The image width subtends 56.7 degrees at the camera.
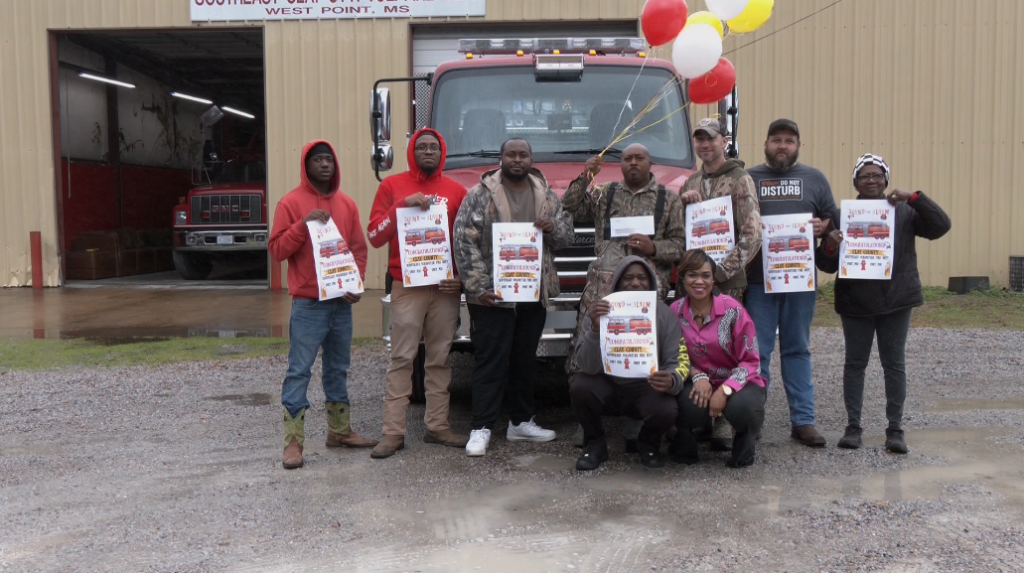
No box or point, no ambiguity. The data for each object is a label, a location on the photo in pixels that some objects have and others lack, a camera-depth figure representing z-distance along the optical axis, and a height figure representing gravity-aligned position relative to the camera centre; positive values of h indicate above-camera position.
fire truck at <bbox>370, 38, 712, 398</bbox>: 6.79 +0.95
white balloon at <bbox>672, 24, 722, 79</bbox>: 5.73 +1.13
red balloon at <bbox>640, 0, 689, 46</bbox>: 5.91 +1.36
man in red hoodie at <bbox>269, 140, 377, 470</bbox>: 5.38 -0.18
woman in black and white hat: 5.55 -0.37
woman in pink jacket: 5.16 -0.73
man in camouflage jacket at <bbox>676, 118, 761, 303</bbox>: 5.46 +0.24
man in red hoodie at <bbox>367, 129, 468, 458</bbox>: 5.64 -0.37
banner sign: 14.01 +3.42
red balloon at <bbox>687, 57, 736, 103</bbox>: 6.24 +1.00
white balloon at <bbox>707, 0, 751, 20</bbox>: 5.96 +1.43
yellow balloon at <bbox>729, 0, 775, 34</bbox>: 6.11 +1.42
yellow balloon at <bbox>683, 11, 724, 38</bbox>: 5.93 +1.35
